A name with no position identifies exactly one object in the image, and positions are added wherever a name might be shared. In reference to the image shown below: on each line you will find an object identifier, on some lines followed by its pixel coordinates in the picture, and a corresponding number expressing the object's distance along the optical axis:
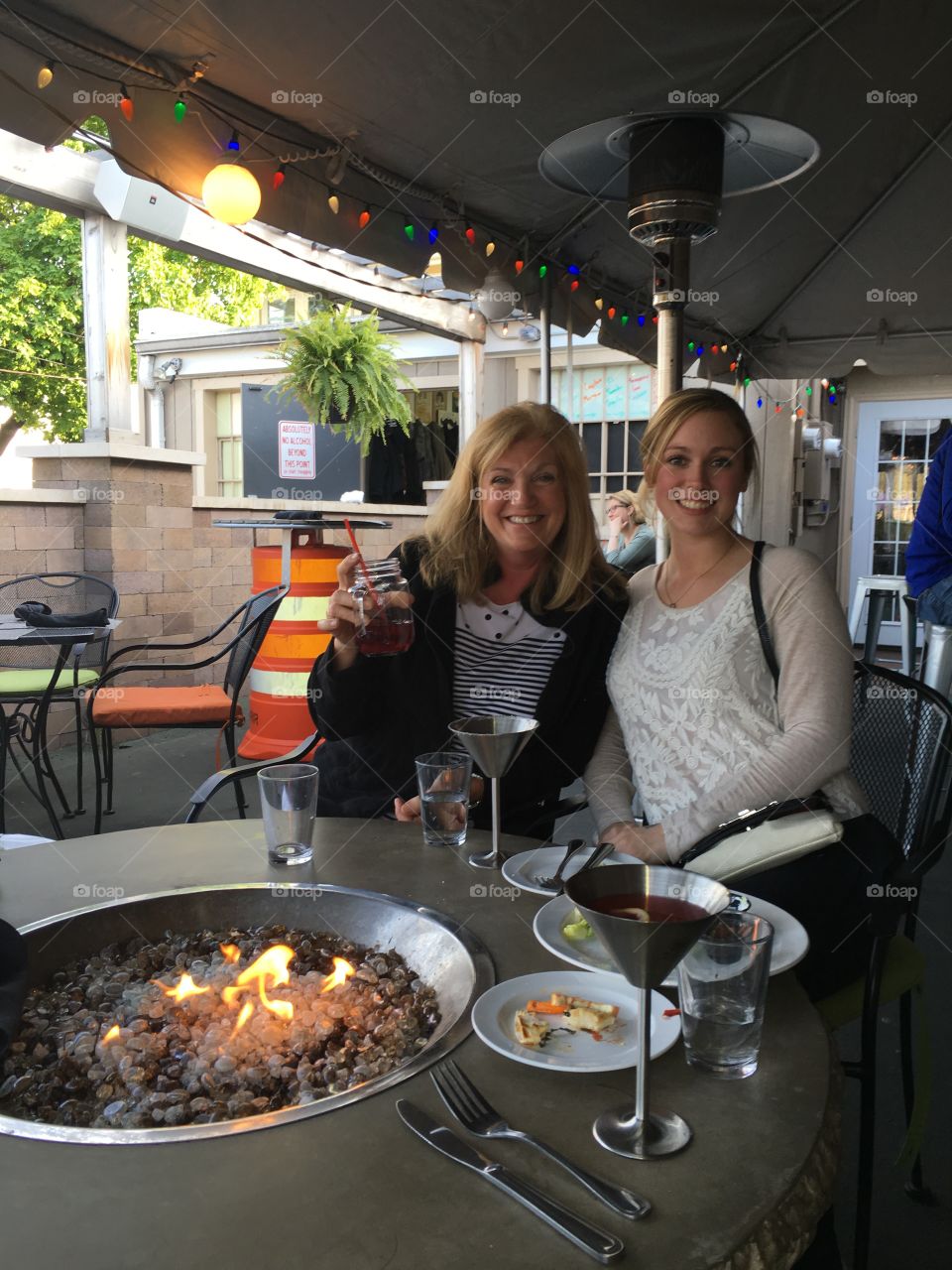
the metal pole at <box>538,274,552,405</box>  4.15
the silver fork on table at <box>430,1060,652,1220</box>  0.74
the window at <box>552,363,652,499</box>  10.38
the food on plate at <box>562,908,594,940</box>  1.23
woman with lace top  1.72
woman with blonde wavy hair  2.14
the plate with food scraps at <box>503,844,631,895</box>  1.44
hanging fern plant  6.25
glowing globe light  2.89
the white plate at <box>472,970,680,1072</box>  0.95
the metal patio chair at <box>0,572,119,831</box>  4.05
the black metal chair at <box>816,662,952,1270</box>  1.63
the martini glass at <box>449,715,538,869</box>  1.49
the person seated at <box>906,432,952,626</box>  3.64
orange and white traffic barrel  5.14
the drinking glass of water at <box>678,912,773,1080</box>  0.95
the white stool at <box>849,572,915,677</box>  5.96
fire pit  1.05
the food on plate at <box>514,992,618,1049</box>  1.00
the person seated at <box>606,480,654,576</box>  5.12
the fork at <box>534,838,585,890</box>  1.42
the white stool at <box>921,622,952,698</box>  4.16
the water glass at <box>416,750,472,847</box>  1.60
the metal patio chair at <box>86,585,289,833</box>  3.84
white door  9.61
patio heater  2.76
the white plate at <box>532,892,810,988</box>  1.13
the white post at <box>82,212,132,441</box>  5.66
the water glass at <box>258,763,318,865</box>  1.51
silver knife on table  0.70
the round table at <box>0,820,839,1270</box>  0.71
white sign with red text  8.70
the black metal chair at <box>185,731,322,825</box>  2.00
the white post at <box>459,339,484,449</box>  8.34
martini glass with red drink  0.77
